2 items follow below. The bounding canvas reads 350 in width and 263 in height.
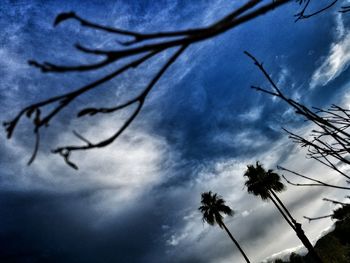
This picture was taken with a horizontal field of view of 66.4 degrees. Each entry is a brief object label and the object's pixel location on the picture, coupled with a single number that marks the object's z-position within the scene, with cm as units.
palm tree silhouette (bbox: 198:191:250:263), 3288
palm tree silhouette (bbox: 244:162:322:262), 3040
